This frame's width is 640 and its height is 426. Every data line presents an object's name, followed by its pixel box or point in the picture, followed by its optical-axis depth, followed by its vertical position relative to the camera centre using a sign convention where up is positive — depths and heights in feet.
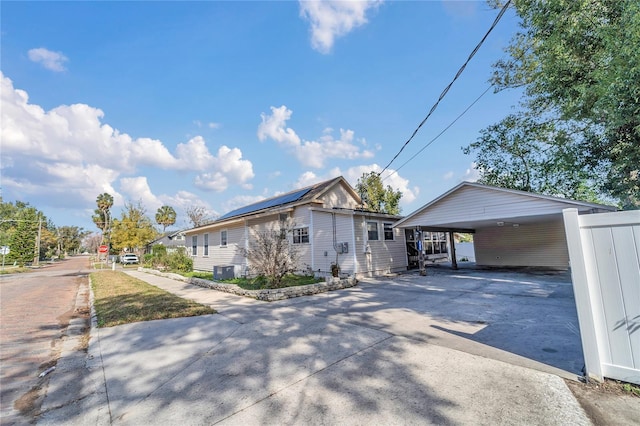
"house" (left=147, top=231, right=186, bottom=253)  121.97 +5.30
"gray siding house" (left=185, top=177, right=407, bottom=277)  41.81 +1.90
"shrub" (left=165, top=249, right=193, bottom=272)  64.13 -2.35
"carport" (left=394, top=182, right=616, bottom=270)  32.71 +2.21
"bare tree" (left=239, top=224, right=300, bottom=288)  32.37 -1.41
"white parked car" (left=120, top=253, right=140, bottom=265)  118.79 -2.19
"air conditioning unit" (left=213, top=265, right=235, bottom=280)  44.19 -3.75
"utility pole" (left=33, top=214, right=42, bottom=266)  119.65 +1.39
